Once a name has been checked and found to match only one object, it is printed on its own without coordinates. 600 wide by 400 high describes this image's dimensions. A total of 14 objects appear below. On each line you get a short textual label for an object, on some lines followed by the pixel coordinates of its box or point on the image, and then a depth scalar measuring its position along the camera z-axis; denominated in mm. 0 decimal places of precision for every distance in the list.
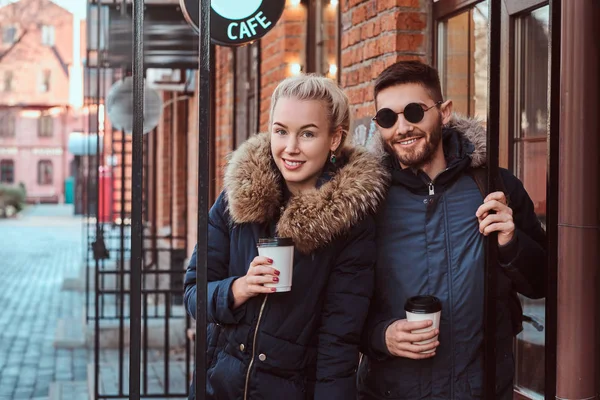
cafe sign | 3506
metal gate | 1993
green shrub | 36031
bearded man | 2260
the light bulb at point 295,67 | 6125
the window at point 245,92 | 7711
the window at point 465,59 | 3834
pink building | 51312
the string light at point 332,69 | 5428
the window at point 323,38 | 5394
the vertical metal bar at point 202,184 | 1931
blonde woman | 2264
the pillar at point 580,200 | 2141
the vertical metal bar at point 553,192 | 2188
